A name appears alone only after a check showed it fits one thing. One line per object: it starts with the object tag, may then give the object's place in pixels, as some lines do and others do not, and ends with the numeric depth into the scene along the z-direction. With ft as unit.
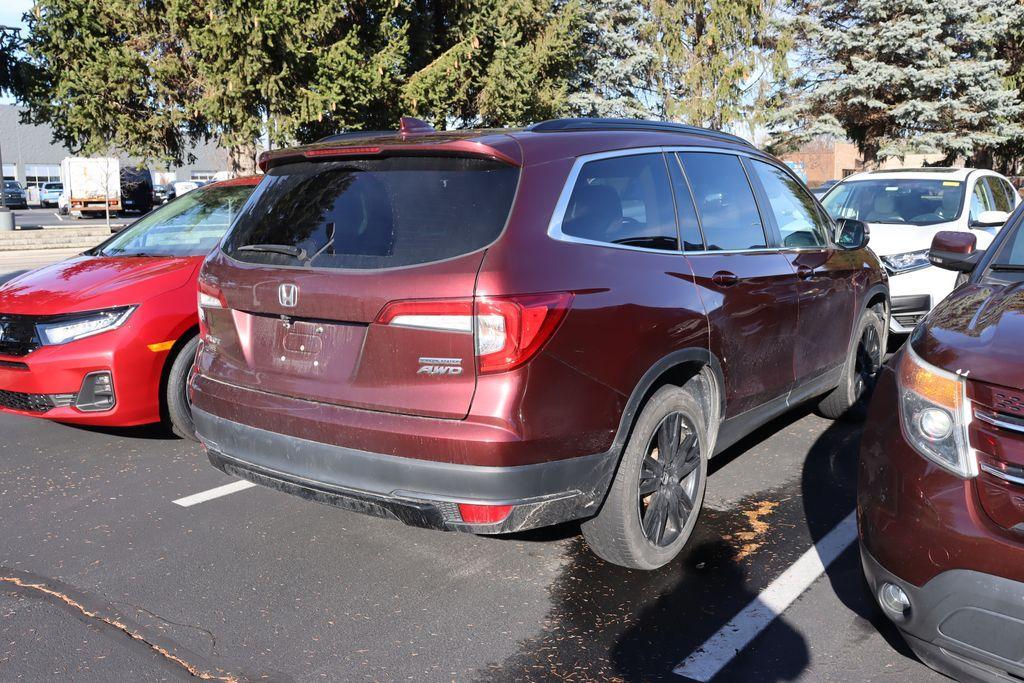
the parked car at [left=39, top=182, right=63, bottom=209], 165.37
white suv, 25.41
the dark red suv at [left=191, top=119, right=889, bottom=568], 9.71
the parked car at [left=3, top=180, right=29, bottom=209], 158.51
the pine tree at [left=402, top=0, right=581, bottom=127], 72.59
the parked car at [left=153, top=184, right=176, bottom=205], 156.76
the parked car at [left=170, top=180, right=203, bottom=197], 158.24
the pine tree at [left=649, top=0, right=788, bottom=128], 110.32
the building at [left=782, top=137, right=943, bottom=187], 205.89
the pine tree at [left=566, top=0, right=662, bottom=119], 102.47
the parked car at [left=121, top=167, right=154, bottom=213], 133.08
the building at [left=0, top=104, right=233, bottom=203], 230.48
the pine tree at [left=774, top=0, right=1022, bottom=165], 91.15
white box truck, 110.73
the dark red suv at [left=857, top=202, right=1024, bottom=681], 7.63
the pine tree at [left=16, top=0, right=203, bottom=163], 67.56
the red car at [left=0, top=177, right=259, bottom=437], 16.28
